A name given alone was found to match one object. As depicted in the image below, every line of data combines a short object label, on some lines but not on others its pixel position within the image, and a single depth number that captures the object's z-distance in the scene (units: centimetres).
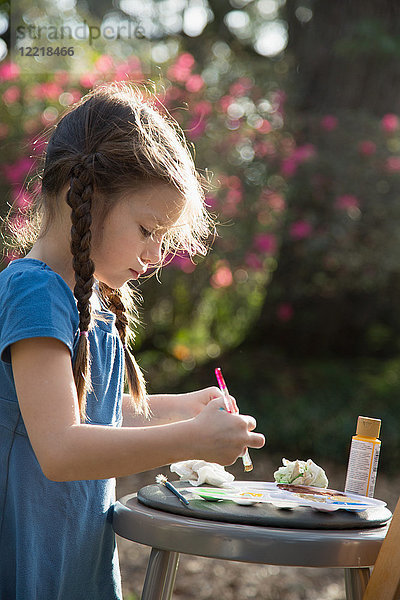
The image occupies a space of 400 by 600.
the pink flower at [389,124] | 530
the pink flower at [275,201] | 493
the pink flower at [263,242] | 480
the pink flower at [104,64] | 432
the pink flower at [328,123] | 536
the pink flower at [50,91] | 431
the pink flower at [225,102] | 471
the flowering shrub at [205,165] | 432
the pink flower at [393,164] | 520
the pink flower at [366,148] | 526
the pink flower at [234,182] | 468
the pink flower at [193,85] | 455
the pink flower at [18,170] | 420
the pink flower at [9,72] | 432
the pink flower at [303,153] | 502
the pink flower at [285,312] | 582
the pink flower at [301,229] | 519
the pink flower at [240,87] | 482
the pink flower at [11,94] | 432
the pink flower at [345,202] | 511
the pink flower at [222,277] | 480
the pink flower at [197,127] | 444
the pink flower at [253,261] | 478
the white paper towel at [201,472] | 143
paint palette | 126
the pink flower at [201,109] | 452
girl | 112
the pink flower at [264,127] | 494
